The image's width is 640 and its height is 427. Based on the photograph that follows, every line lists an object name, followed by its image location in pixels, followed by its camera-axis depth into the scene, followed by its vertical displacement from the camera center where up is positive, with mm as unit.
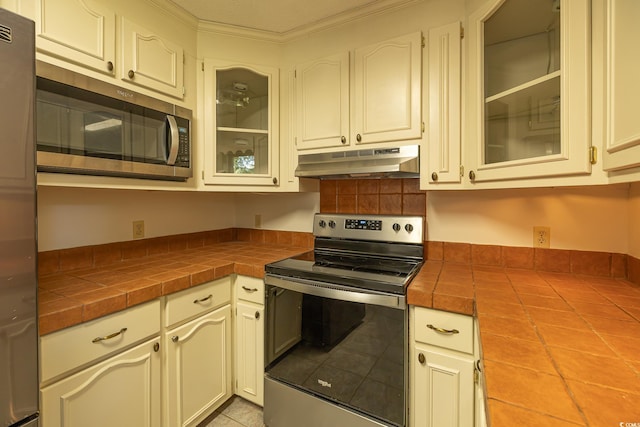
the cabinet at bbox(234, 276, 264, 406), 1578 -730
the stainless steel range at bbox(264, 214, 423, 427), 1195 -567
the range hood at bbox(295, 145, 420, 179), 1433 +259
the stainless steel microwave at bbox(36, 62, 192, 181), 1057 +356
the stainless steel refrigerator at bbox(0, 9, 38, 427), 682 -22
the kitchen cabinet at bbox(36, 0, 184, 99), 1070 +726
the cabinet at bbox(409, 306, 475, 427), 1064 -616
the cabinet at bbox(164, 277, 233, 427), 1347 -730
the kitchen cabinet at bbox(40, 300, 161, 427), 950 -608
